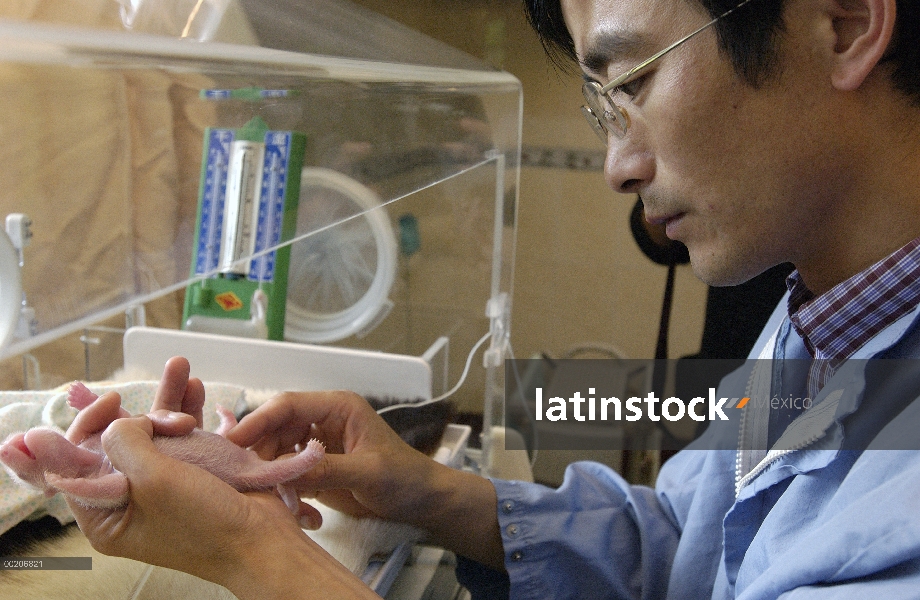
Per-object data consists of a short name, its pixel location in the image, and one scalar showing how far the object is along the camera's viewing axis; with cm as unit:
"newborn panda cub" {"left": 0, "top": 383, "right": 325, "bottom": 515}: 54
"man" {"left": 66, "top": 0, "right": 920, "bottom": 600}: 56
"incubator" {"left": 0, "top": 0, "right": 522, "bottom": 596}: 75
